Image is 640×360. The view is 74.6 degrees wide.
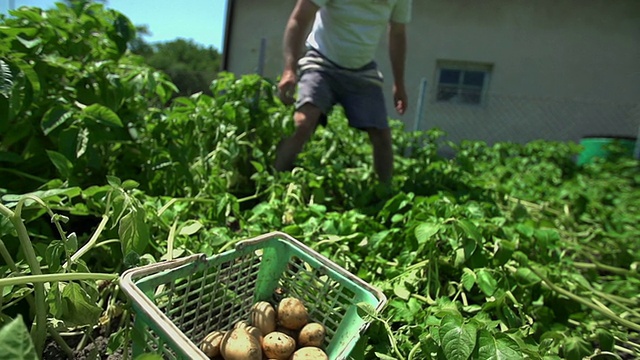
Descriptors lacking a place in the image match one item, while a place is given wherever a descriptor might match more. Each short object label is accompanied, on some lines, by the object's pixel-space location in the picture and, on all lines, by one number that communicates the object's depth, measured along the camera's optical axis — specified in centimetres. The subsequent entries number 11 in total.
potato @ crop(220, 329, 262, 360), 84
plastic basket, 88
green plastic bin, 547
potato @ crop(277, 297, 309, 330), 102
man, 218
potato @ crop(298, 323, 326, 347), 98
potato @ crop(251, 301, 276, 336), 101
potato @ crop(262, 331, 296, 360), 91
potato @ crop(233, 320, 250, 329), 96
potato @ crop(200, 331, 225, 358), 91
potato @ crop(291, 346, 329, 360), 88
